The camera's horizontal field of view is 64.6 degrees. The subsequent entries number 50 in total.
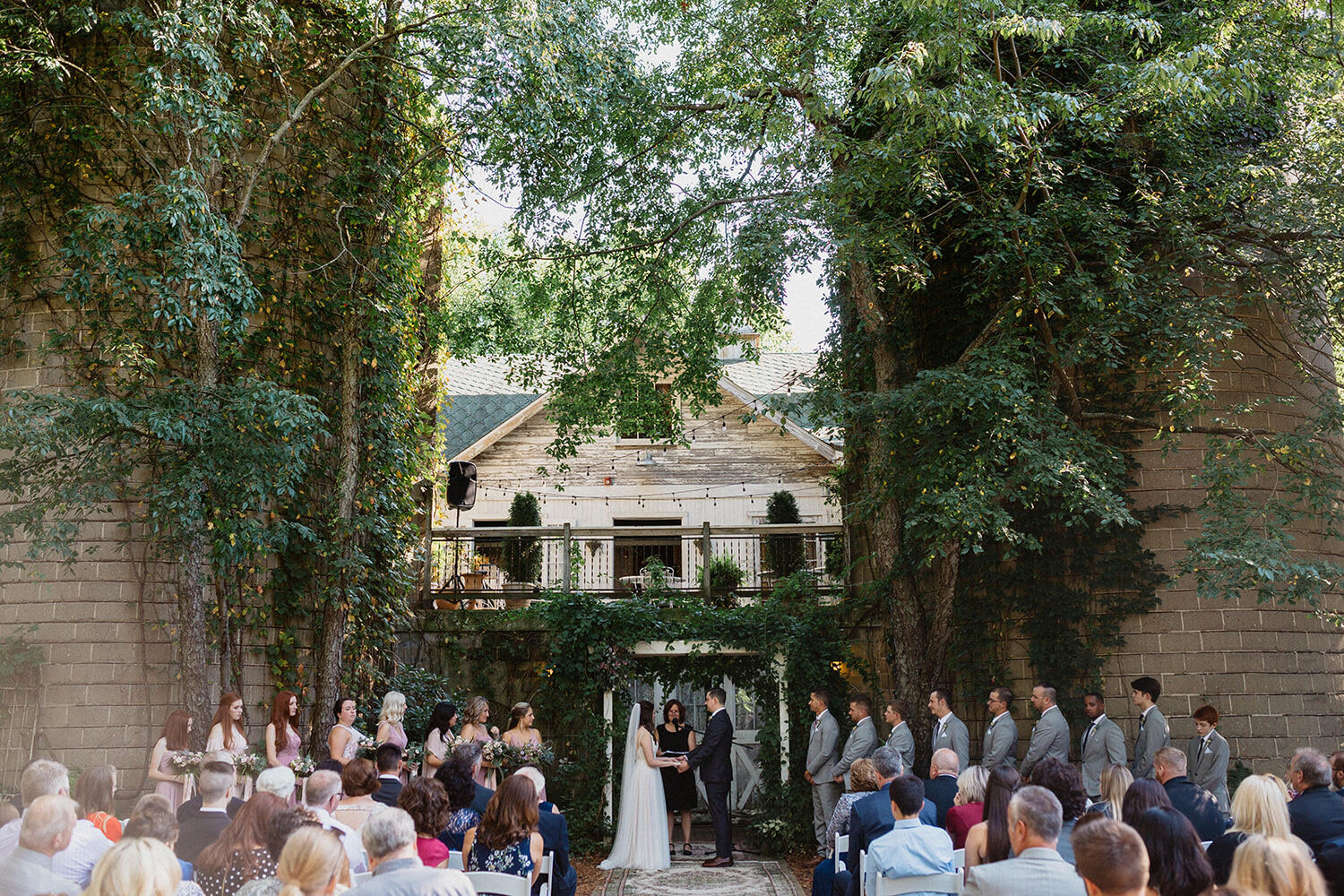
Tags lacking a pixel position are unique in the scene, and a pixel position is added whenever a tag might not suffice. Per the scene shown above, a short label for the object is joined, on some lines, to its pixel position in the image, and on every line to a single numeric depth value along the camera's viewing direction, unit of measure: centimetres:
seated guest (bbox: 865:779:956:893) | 513
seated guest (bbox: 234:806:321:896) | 439
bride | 1123
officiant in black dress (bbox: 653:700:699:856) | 1199
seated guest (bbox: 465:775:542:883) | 518
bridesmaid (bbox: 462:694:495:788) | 977
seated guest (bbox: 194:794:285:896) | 432
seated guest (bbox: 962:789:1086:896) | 396
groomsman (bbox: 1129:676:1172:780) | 925
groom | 1141
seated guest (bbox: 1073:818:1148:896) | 328
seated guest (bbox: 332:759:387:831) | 570
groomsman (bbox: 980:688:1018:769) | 955
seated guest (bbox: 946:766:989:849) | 593
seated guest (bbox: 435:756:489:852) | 582
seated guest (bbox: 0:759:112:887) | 459
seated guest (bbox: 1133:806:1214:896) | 382
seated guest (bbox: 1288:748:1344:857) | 515
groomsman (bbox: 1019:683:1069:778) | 957
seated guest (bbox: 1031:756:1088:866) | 518
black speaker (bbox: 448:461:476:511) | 1631
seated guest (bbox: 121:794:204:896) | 449
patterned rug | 991
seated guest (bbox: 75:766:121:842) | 534
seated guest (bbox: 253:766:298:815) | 541
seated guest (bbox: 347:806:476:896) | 390
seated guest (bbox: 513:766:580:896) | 594
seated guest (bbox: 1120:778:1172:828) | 441
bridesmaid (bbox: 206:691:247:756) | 878
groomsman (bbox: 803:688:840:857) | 1123
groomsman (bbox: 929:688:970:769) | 985
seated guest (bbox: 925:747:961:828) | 689
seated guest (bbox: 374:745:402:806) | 655
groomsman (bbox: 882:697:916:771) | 999
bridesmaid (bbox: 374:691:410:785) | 954
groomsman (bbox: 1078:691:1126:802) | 947
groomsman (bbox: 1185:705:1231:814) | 853
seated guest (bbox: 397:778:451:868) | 511
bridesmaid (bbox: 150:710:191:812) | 821
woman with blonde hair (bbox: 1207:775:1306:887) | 431
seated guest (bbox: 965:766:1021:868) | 479
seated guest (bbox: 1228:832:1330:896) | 307
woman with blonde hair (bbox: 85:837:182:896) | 328
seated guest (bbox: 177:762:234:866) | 509
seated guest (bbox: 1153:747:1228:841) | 588
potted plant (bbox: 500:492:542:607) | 1571
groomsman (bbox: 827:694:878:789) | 1027
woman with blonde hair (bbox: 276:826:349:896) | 364
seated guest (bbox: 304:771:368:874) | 512
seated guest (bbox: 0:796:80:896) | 415
